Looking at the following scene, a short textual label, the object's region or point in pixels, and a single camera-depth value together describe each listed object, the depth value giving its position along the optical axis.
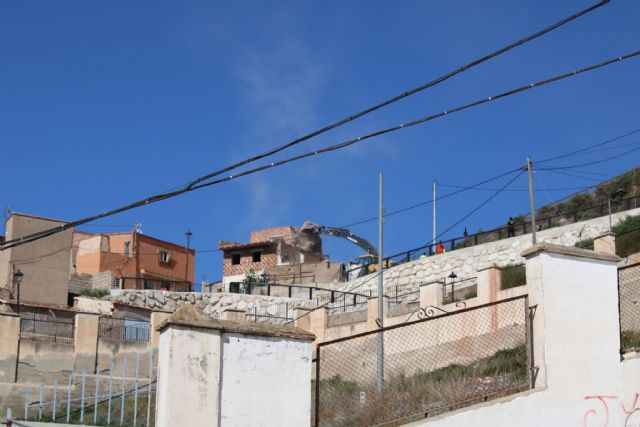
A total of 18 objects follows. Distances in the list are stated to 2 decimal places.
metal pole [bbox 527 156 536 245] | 34.09
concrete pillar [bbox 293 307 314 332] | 36.19
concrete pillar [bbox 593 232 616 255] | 29.73
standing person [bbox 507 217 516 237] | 45.22
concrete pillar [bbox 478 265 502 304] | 29.80
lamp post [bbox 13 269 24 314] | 35.94
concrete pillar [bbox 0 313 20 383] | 29.84
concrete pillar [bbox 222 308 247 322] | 37.02
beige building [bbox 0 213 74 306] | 40.22
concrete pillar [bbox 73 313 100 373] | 31.48
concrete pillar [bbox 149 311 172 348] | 33.06
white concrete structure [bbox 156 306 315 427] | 9.55
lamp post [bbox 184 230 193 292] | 69.81
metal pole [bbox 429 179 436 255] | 53.58
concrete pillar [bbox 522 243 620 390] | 10.86
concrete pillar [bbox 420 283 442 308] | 31.95
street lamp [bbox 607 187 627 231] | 39.56
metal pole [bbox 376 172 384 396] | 28.98
